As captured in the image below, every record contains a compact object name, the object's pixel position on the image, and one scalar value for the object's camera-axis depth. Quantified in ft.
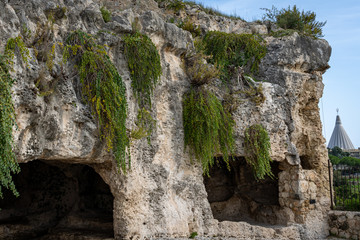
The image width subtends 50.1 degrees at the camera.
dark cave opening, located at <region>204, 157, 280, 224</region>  39.04
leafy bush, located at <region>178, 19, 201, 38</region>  36.01
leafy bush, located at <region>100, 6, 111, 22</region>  27.07
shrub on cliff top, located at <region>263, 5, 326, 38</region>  43.19
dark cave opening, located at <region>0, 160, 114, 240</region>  32.01
